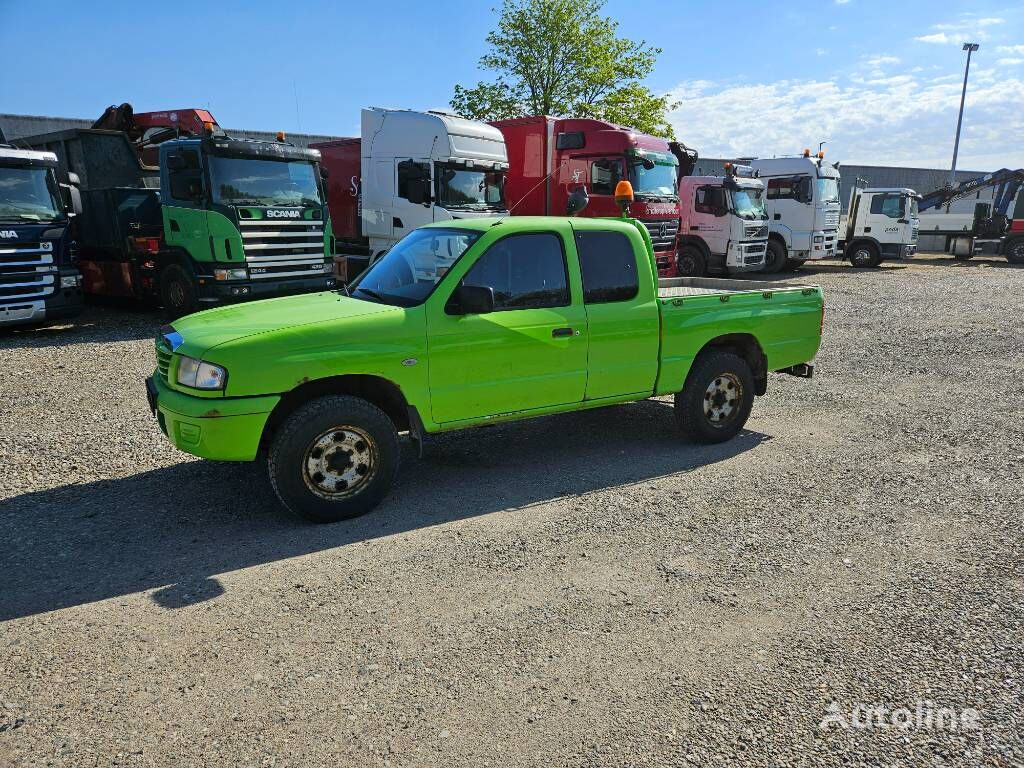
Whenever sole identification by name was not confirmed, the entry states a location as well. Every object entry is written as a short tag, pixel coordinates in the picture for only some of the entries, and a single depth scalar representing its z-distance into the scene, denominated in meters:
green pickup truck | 4.53
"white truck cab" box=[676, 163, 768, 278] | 19.91
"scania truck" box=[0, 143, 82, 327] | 10.73
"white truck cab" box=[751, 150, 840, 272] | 22.14
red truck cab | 15.97
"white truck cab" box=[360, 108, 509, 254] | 13.72
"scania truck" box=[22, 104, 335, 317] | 11.46
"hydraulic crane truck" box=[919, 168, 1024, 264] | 27.38
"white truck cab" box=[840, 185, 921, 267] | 24.88
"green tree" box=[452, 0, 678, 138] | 30.09
